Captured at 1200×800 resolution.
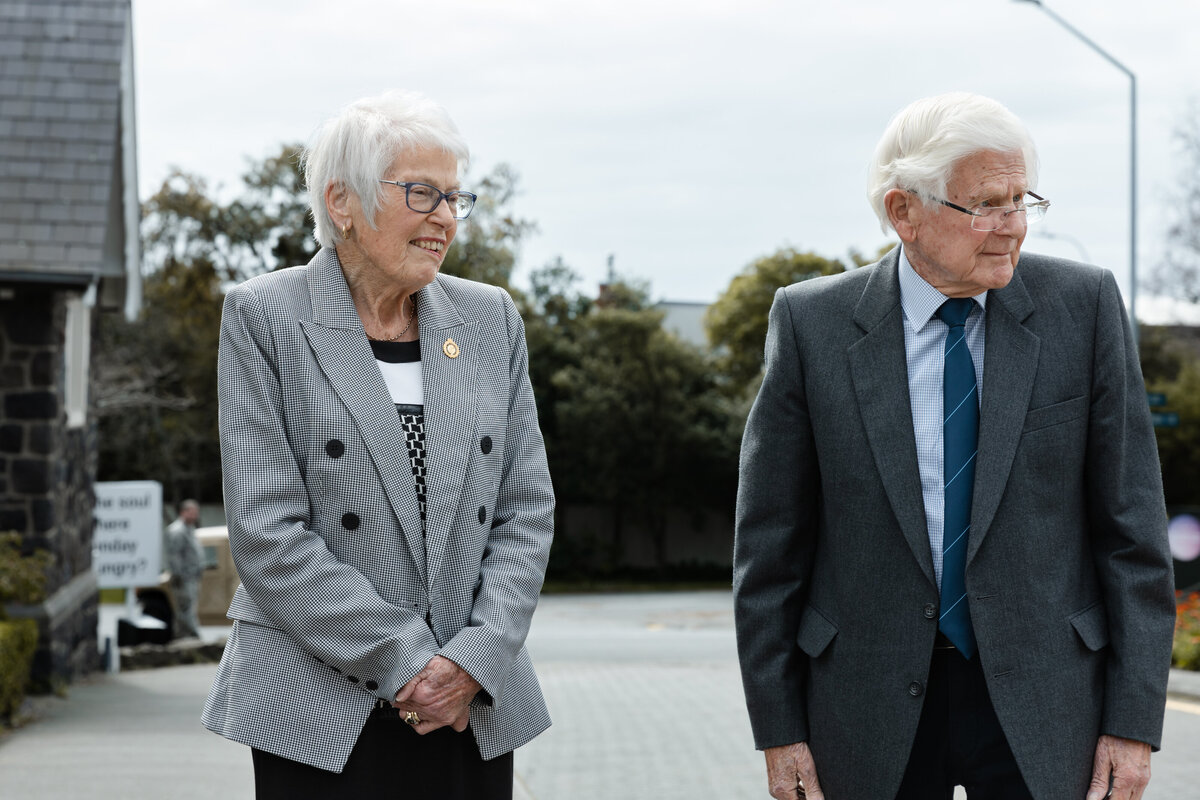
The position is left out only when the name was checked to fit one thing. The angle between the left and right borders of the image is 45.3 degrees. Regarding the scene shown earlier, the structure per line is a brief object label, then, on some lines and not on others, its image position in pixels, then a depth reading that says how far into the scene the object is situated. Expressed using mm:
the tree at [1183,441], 34406
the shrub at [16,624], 9584
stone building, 11352
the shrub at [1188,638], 13211
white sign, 15469
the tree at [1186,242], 33594
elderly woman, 2773
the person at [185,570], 18625
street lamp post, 18353
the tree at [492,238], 30617
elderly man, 2764
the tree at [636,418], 37406
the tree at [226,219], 33438
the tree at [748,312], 39656
